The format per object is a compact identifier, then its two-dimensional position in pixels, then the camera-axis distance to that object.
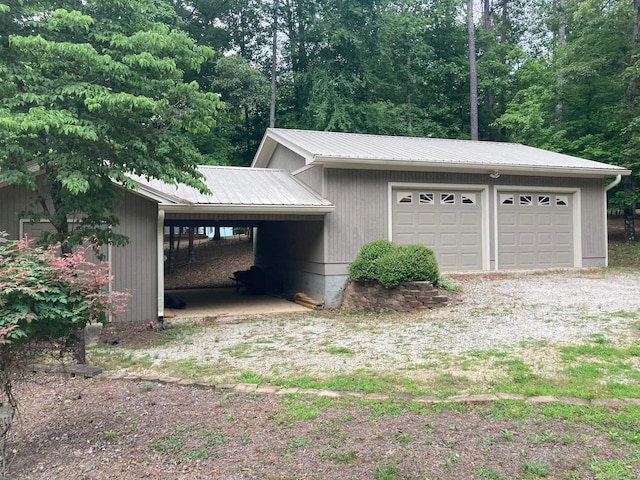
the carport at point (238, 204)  8.85
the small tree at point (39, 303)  3.16
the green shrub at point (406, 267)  8.80
